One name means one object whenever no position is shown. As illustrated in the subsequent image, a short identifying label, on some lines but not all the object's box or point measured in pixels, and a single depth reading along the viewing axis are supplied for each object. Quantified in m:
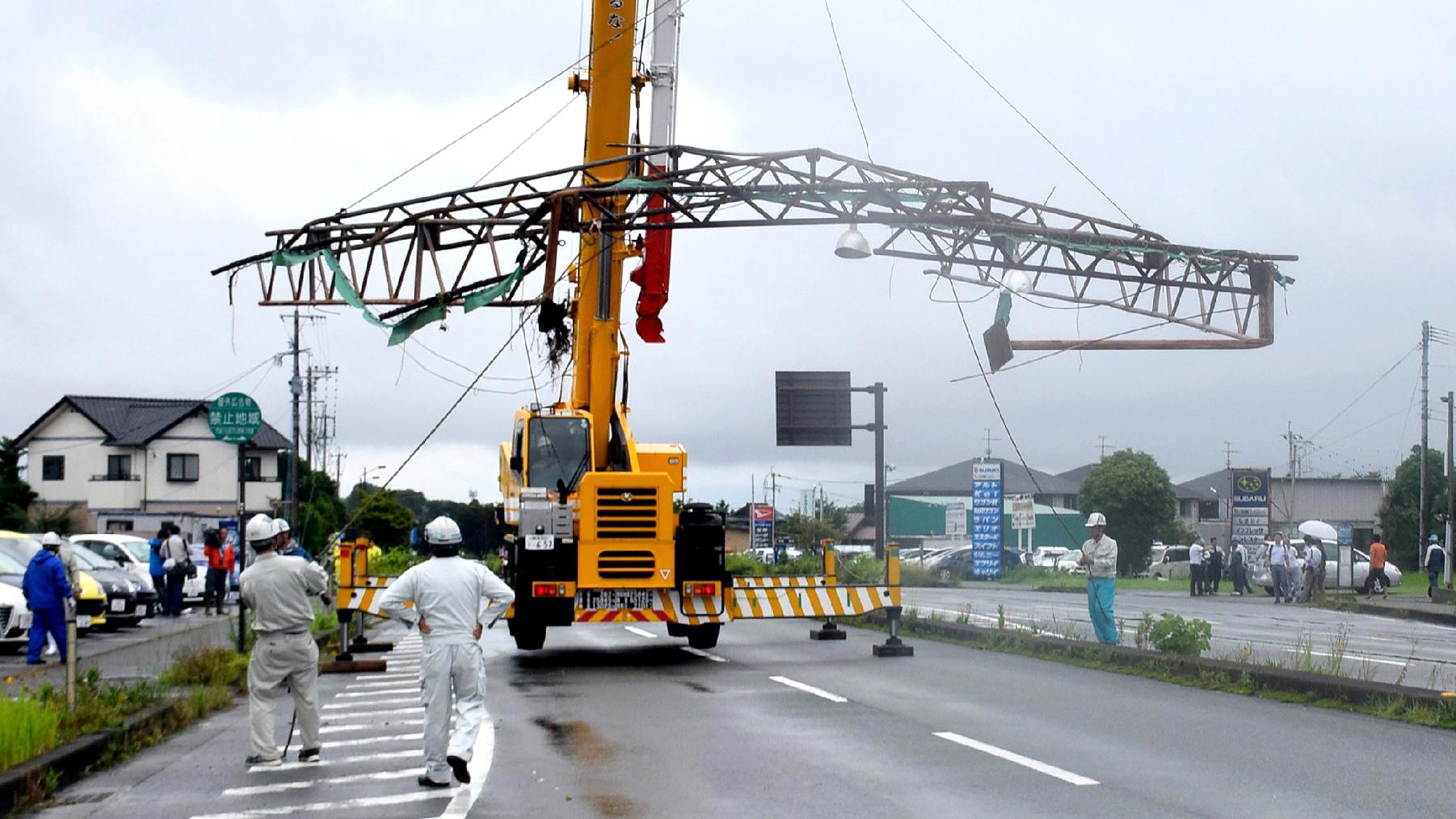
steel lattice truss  18.11
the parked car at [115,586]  25.84
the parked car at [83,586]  23.19
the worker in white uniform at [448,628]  9.42
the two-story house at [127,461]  71.19
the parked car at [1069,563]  66.23
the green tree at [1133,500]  74.25
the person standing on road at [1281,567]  39.34
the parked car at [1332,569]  44.91
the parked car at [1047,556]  78.62
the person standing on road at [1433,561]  39.41
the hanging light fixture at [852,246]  17.38
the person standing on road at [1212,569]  45.25
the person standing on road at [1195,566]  44.22
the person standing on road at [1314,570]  39.22
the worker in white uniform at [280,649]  10.75
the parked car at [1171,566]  68.69
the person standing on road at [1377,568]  40.97
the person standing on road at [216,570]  32.03
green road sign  19.28
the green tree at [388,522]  66.69
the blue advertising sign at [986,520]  54.53
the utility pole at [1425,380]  57.50
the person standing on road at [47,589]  18.12
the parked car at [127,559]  28.44
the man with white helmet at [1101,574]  18.59
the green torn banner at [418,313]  19.48
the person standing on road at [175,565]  31.59
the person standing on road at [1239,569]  46.44
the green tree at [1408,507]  70.94
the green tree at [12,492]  48.62
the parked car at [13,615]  20.67
